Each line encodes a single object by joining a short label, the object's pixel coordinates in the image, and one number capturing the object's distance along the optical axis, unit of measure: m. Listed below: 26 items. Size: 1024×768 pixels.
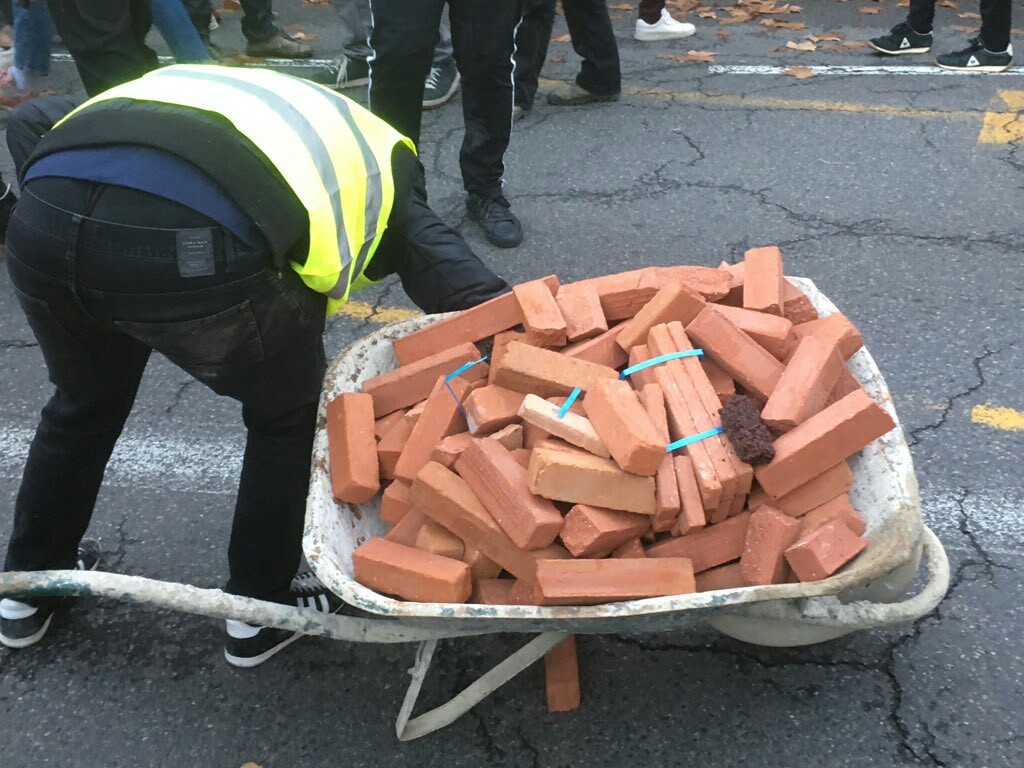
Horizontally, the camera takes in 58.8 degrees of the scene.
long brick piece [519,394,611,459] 2.11
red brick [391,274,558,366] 2.41
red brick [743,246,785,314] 2.45
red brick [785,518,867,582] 1.92
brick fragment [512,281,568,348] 2.36
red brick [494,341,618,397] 2.26
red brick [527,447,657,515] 2.02
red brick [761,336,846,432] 2.14
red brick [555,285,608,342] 2.44
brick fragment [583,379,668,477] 2.00
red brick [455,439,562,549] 2.03
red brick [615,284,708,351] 2.39
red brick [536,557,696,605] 1.90
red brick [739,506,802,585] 2.01
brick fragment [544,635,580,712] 2.37
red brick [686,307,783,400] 2.26
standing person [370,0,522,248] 3.93
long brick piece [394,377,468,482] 2.30
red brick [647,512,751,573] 2.11
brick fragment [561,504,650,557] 2.01
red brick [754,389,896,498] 2.06
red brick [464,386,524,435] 2.28
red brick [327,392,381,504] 2.22
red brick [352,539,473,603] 2.02
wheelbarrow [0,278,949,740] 1.83
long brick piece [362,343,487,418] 2.46
